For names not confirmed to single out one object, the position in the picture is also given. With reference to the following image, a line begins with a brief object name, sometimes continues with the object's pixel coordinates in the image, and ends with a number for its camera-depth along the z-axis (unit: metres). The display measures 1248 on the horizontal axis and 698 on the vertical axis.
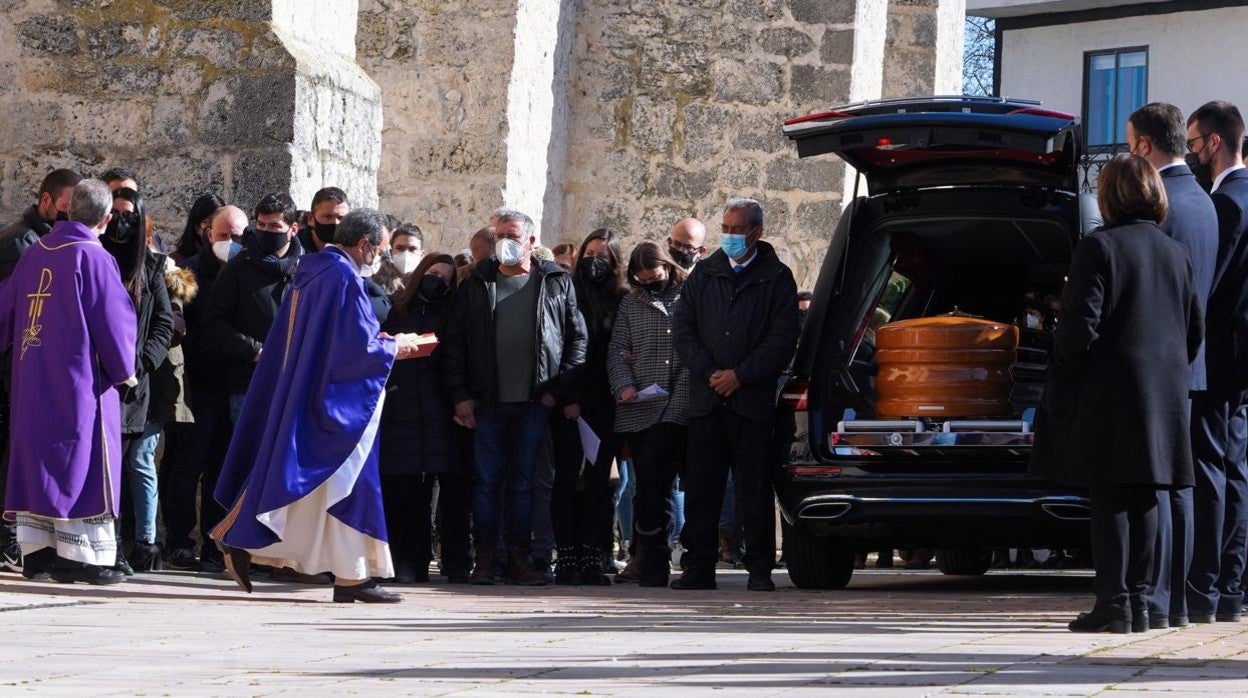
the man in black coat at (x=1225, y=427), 13.69
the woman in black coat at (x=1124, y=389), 12.70
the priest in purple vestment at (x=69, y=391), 15.37
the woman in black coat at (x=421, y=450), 17.65
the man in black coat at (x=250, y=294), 17.25
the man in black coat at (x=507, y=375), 17.94
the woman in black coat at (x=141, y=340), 16.45
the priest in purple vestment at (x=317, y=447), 14.93
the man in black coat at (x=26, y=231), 16.45
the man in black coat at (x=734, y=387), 17.40
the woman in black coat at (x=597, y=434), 18.42
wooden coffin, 16.26
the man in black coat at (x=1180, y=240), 13.02
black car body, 15.88
